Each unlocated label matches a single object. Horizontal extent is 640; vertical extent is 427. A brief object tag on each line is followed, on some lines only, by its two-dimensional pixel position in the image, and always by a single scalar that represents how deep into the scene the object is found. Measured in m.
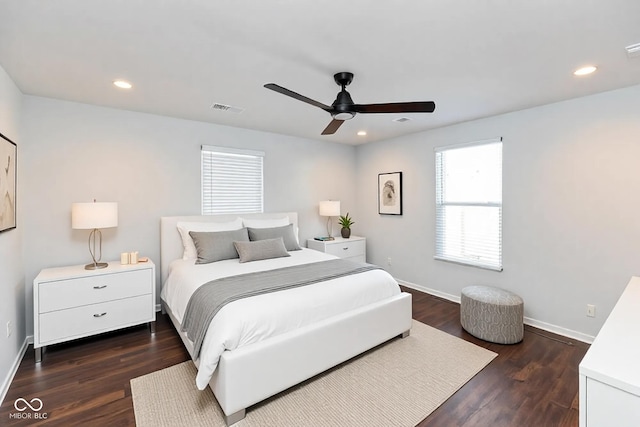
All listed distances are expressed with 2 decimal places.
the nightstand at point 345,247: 4.75
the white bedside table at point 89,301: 2.57
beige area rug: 1.92
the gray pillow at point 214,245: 3.31
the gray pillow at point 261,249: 3.34
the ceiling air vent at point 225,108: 3.24
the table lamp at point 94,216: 2.82
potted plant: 5.20
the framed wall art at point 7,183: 2.22
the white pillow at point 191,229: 3.54
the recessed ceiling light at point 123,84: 2.59
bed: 1.90
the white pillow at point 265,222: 4.00
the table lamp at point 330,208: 4.86
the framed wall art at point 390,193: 4.81
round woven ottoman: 2.89
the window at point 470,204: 3.70
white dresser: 0.94
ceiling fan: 2.17
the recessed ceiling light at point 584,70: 2.33
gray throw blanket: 2.15
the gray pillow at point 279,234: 3.77
